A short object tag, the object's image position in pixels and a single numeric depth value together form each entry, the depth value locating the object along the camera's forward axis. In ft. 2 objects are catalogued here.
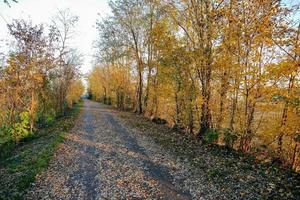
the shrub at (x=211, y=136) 40.60
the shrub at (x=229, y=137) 36.42
